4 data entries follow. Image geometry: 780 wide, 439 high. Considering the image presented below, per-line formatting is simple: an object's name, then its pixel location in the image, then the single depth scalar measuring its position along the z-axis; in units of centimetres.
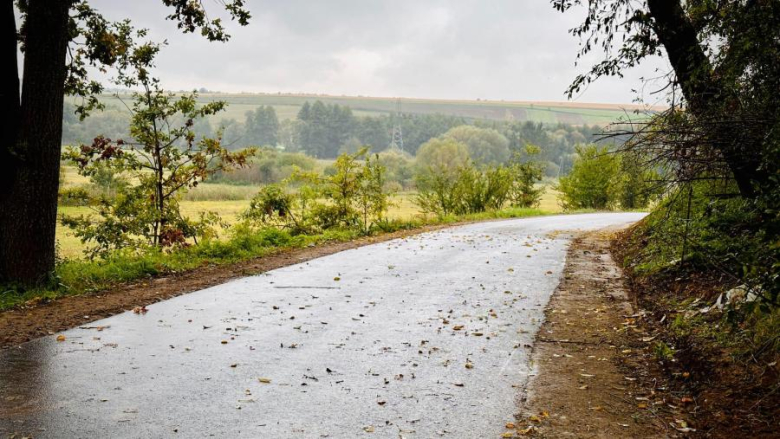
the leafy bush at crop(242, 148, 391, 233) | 1772
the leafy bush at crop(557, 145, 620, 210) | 4566
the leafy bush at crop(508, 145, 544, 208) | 4003
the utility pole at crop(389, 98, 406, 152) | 12568
